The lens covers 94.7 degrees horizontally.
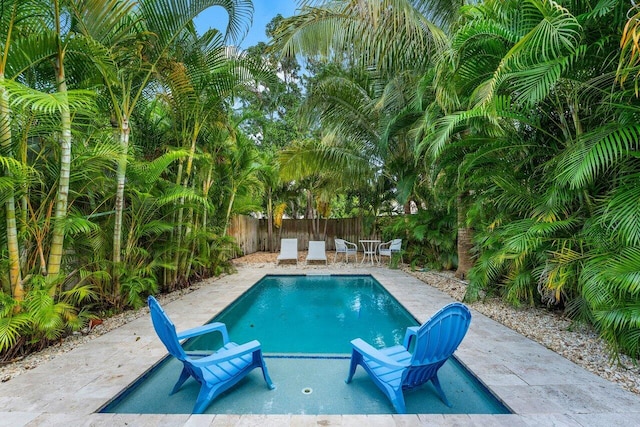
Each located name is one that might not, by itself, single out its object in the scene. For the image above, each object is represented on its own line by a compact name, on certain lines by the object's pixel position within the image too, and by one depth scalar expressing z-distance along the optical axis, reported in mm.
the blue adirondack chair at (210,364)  2221
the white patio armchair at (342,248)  10547
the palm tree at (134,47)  3916
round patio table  10421
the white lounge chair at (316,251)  10336
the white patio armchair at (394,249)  9406
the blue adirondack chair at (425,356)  2164
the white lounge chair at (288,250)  10362
